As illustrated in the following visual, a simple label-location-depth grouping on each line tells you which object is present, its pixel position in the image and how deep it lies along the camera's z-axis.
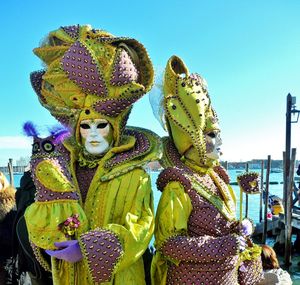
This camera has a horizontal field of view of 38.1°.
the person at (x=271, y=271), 3.79
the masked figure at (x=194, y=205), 2.59
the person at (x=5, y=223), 3.33
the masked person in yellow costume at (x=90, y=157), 2.13
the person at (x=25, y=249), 2.74
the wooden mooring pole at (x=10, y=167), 11.98
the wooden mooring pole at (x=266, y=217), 11.36
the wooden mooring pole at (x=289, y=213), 9.81
